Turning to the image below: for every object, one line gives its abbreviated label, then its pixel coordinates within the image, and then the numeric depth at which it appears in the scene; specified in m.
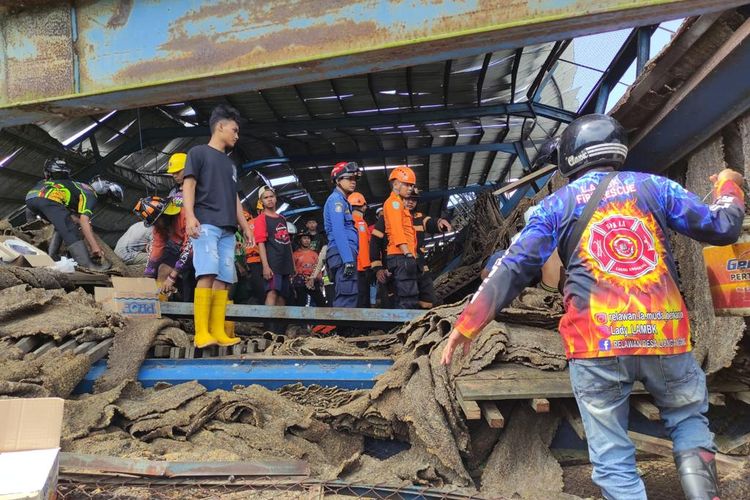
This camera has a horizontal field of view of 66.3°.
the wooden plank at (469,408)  2.75
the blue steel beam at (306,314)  4.95
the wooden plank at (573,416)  2.86
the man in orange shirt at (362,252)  6.67
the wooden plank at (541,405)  2.78
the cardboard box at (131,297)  4.54
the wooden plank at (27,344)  3.57
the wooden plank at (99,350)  3.71
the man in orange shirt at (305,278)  8.33
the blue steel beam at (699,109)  2.62
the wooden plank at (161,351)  4.18
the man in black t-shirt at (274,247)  6.73
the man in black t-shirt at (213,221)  4.26
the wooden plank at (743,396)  2.88
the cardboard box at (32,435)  1.98
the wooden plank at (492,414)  2.76
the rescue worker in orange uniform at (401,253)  6.30
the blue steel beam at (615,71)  7.11
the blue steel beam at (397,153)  12.05
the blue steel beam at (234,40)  2.31
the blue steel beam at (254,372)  3.68
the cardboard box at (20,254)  5.20
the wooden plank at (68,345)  3.69
